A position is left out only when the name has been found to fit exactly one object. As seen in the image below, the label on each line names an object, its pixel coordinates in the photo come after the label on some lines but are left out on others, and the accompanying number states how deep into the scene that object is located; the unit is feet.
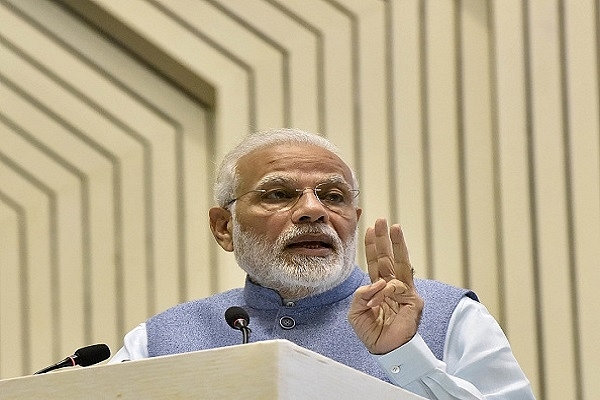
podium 11.69
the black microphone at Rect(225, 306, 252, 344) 16.12
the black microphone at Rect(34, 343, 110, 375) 15.78
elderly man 19.69
